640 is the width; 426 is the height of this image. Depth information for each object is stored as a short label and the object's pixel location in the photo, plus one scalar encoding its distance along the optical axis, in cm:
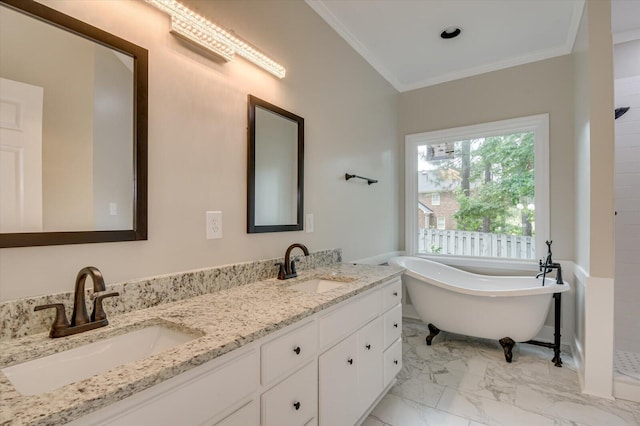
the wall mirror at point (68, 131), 91
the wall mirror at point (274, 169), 169
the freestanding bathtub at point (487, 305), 246
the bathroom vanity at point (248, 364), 64
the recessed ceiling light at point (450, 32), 257
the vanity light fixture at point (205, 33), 128
